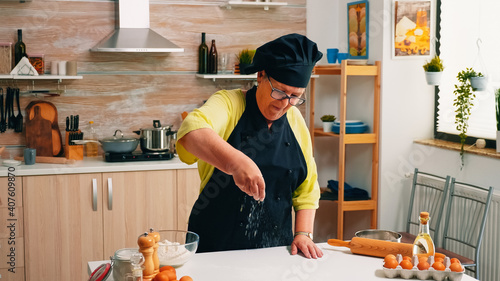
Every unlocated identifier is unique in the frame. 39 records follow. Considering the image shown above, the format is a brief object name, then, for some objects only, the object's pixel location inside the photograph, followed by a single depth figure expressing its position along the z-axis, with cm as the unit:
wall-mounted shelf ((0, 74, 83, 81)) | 397
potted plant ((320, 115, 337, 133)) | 445
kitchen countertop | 376
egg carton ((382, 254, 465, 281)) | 190
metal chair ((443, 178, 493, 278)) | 347
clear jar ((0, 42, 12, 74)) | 405
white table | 193
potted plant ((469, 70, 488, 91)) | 363
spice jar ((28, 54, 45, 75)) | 411
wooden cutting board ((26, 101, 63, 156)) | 415
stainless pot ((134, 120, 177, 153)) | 412
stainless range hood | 398
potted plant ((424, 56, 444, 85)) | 394
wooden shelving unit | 415
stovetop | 404
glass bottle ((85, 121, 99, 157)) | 429
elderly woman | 205
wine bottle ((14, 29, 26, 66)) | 408
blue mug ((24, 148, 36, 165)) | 388
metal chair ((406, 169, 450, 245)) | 376
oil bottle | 202
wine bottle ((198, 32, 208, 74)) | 442
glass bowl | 195
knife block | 411
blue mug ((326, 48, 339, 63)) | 432
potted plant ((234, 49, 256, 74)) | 438
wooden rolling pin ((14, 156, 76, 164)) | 392
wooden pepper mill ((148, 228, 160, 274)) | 183
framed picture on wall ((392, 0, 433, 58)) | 415
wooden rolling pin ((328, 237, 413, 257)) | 209
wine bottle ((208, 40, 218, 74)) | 443
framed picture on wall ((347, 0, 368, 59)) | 437
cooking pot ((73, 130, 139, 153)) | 403
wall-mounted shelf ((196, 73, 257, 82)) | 429
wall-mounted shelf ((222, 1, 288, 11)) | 434
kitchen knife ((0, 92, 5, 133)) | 415
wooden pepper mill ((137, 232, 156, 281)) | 178
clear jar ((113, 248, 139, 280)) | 176
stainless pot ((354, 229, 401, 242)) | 223
